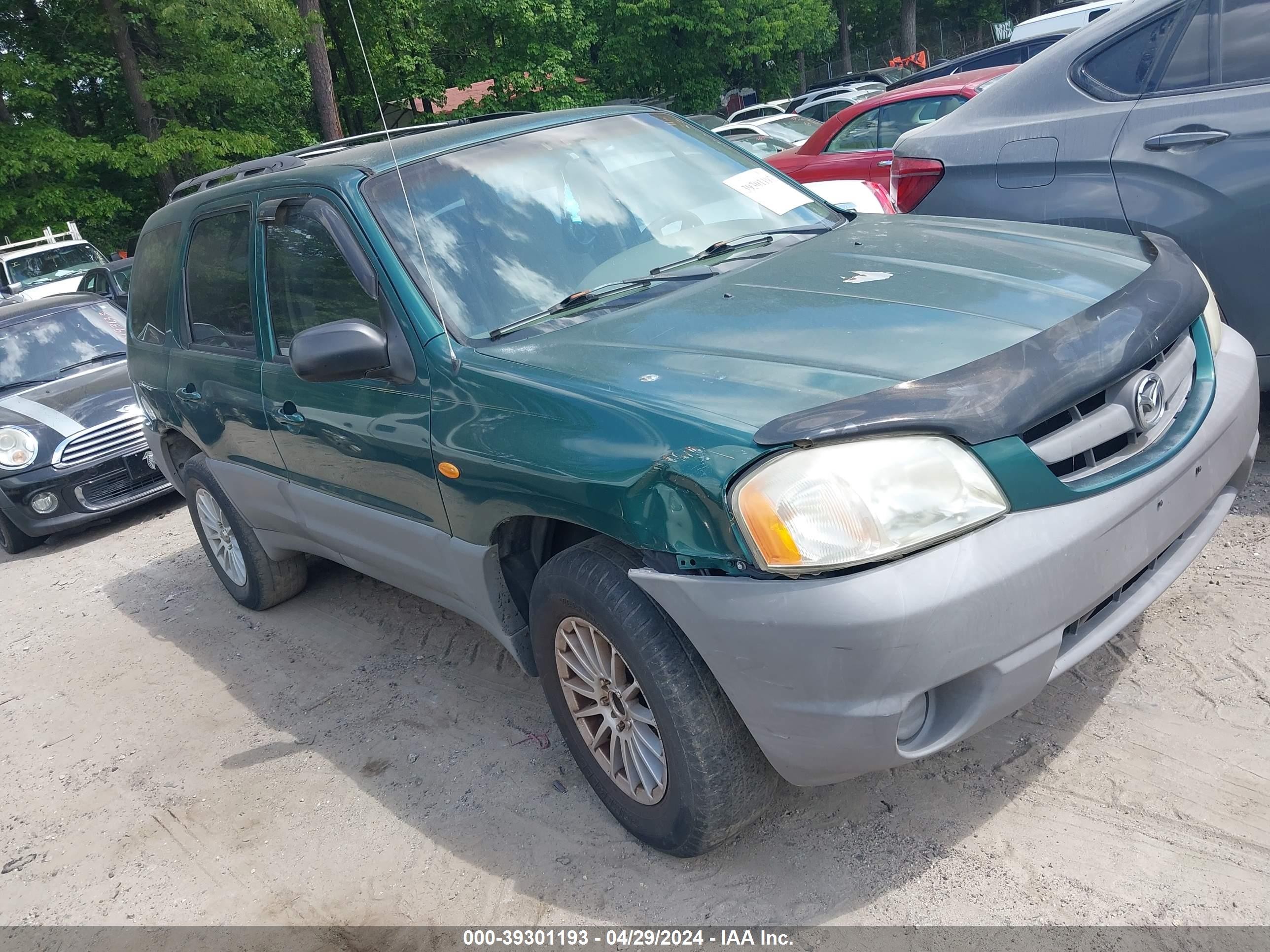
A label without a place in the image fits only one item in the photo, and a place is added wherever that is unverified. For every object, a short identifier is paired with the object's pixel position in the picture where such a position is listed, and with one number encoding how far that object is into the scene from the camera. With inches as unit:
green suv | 84.1
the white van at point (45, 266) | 596.7
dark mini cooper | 274.7
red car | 331.6
